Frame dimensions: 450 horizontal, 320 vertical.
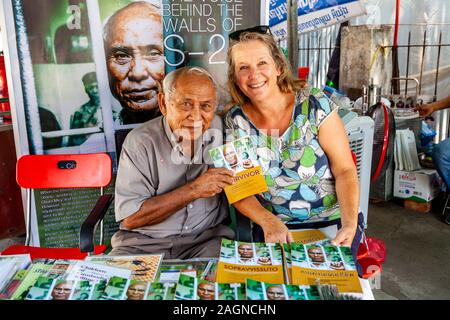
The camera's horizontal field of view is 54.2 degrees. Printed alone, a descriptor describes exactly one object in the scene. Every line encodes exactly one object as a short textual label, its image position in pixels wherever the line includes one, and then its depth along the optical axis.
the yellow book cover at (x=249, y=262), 1.28
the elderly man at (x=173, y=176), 2.10
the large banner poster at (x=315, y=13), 4.39
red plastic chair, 2.42
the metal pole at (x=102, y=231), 2.54
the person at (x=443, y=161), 3.86
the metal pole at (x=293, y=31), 3.07
